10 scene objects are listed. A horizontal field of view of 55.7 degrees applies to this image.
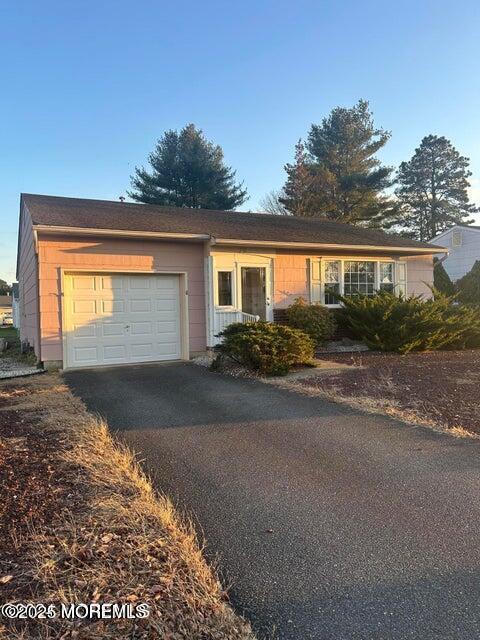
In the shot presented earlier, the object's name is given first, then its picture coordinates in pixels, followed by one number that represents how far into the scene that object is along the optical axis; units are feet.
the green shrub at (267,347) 28.96
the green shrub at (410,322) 36.58
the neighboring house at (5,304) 176.37
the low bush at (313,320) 39.40
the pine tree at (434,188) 134.10
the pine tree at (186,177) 98.02
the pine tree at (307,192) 104.42
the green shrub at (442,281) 65.72
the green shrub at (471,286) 61.36
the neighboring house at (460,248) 80.64
